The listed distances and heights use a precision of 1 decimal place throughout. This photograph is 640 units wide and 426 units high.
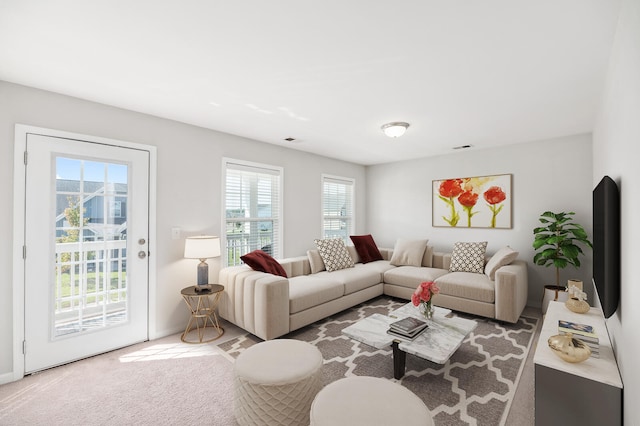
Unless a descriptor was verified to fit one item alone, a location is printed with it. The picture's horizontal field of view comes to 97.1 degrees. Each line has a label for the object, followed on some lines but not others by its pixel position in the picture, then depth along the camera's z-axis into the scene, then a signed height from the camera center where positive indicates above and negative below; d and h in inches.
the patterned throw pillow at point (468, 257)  162.7 -25.5
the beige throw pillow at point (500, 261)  143.3 -24.0
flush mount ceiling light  129.6 +39.7
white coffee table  84.7 -40.4
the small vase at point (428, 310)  107.7 -36.9
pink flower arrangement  104.3 -29.3
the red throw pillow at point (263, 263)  131.5 -23.2
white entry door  95.3 -12.8
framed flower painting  172.4 +7.9
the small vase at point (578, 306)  93.9 -30.9
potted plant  138.7 -13.5
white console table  57.6 -37.7
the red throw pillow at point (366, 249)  197.0 -24.4
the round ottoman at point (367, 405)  49.7 -36.0
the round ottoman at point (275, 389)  64.7 -40.8
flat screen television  62.4 -7.3
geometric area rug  77.9 -52.9
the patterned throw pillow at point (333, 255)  170.2 -24.8
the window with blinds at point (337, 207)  207.2 +5.8
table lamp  120.5 -15.6
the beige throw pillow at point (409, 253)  185.6 -26.0
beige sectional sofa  115.2 -37.3
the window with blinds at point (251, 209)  149.6 +3.0
